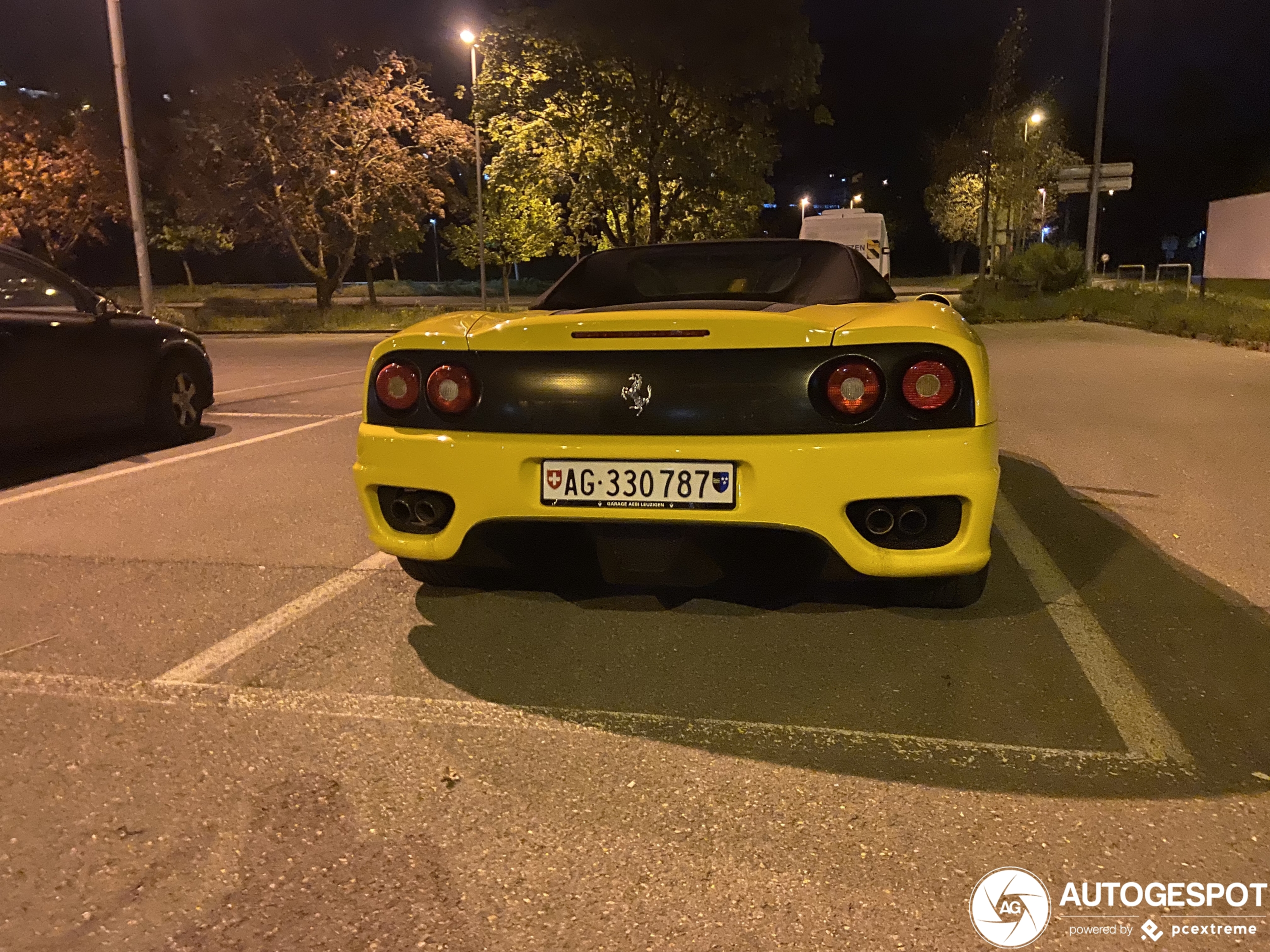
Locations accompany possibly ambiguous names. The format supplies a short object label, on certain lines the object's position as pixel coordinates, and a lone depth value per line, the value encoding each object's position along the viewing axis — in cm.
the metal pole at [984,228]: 2767
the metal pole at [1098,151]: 2103
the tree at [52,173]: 3023
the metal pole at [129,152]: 1290
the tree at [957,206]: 5216
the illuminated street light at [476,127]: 2548
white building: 3334
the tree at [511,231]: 3125
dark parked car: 607
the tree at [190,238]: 3188
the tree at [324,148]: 2466
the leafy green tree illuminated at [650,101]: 2300
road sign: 2050
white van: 2177
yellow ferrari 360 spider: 285
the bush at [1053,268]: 2759
